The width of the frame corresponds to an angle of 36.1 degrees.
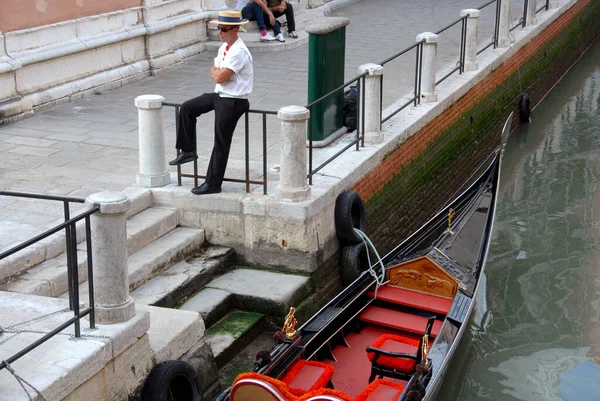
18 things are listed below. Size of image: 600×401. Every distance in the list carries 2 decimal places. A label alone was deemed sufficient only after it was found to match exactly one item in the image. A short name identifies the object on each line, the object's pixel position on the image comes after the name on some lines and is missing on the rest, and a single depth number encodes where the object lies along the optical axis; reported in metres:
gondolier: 5.95
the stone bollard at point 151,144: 6.16
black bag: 7.91
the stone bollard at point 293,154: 5.98
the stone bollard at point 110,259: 4.04
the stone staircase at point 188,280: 5.28
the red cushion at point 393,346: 5.21
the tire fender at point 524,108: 12.40
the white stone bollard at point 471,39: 10.15
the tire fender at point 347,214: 6.55
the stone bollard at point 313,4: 13.77
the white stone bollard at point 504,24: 11.45
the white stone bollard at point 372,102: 7.37
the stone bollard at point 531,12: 12.94
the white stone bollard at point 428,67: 8.69
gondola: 4.85
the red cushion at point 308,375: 4.91
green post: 7.35
